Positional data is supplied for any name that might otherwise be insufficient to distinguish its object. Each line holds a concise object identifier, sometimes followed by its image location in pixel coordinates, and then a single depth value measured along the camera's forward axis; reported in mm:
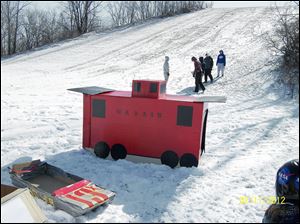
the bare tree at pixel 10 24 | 33556
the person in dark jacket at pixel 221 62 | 17328
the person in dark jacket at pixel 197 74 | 14273
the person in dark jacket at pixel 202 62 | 16422
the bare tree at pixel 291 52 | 11651
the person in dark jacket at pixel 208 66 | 16230
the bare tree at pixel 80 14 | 38938
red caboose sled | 6504
